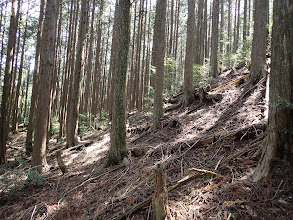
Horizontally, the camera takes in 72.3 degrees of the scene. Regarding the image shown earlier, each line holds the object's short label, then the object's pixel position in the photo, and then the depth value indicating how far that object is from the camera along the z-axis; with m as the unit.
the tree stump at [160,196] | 2.48
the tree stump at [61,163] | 5.95
